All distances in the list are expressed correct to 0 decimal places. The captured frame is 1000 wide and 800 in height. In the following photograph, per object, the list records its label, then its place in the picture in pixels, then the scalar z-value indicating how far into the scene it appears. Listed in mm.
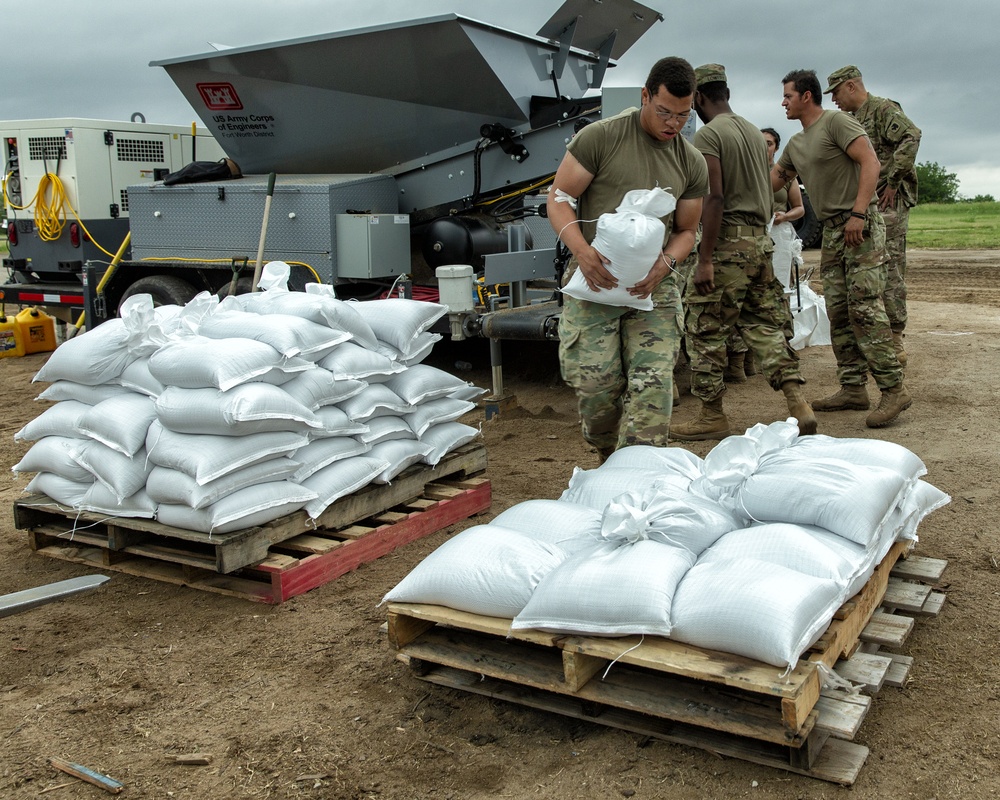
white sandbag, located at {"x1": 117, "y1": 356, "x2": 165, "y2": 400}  3936
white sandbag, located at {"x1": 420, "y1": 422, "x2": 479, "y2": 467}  4480
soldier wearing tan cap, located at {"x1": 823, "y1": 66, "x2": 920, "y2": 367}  6469
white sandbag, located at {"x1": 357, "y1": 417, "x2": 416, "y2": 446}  4168
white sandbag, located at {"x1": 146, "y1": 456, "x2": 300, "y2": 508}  3512
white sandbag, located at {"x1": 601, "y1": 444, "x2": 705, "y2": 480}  3283
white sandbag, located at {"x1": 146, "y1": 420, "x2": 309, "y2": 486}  3498
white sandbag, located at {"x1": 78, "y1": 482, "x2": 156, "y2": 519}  3752
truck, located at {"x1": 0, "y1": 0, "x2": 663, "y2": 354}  6691
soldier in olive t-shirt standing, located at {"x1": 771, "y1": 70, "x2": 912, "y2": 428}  5488
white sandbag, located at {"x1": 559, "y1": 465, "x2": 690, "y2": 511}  3145
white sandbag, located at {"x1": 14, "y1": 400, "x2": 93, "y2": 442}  4035
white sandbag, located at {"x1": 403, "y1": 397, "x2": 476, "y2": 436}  4410
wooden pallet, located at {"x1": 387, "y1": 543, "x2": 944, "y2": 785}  2307
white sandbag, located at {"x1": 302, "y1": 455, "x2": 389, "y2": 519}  3848
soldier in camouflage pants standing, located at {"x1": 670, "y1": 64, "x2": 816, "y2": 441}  5227
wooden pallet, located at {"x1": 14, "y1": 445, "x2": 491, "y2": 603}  3623
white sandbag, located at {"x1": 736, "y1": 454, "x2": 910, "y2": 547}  2688
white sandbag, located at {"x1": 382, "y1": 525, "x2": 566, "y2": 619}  2670
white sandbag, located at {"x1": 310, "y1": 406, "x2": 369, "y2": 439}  3947
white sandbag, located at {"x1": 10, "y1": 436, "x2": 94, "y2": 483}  3965
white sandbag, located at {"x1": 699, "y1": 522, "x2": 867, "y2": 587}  2504
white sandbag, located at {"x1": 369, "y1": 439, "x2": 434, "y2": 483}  4184
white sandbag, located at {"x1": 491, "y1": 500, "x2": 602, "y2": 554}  2854
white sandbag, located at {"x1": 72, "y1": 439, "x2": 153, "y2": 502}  3746
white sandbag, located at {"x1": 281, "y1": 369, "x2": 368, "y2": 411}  3889
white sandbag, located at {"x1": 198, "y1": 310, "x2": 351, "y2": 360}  3865
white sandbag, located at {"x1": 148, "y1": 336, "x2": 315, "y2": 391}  3613
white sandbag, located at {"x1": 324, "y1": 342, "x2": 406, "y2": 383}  4091
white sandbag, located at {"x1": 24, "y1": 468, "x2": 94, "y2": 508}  3984
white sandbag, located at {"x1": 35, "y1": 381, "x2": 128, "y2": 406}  4074
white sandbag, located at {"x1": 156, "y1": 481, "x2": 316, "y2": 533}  3516
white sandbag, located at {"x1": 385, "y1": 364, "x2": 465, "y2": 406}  4383
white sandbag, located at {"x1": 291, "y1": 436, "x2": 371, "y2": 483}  3848
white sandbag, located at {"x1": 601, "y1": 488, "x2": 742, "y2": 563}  2668
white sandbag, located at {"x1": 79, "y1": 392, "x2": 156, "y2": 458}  3770
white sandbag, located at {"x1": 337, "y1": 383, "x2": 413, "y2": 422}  4105
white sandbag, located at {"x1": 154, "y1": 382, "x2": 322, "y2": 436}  3547
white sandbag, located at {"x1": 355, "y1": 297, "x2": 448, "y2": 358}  4438
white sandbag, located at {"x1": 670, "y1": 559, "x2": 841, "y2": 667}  2260
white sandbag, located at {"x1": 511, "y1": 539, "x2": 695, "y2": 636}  2426
